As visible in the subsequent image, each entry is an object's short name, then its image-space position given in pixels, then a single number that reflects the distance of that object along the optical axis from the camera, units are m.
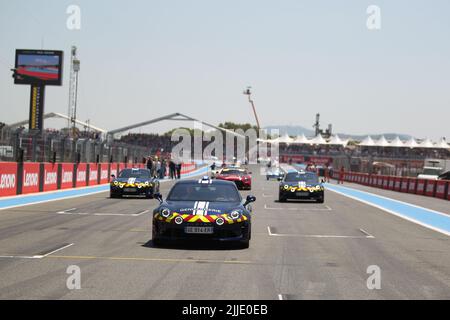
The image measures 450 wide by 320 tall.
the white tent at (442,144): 121.52
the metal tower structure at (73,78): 86.25
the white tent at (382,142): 124.31
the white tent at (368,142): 126.19
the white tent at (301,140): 127.69
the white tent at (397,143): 124.25
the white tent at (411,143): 121.15
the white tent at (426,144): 120.38
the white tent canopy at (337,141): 128.21
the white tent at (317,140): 126.69
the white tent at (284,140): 130.10
